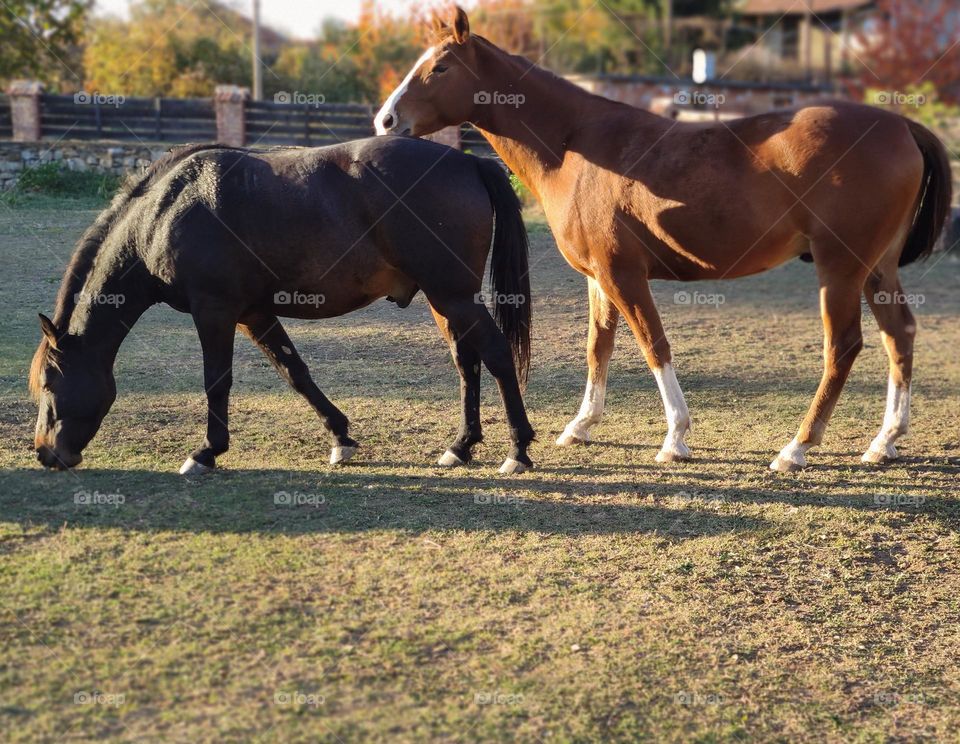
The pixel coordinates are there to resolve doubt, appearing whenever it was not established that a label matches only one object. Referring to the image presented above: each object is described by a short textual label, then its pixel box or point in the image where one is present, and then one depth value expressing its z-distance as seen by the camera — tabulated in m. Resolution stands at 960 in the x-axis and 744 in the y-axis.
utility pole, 25.66
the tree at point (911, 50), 34.38
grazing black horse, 5.69
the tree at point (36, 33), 23.67
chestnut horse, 5.73
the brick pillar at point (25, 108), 18.80
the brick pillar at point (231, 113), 19.20
